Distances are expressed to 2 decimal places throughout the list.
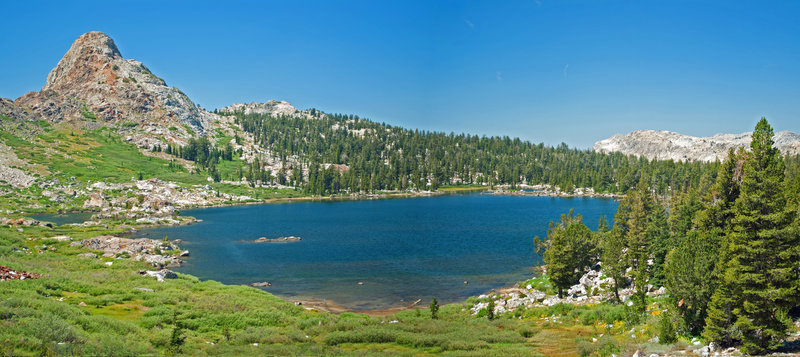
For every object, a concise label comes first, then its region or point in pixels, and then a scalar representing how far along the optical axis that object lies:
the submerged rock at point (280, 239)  111.00
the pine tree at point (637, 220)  57.12
